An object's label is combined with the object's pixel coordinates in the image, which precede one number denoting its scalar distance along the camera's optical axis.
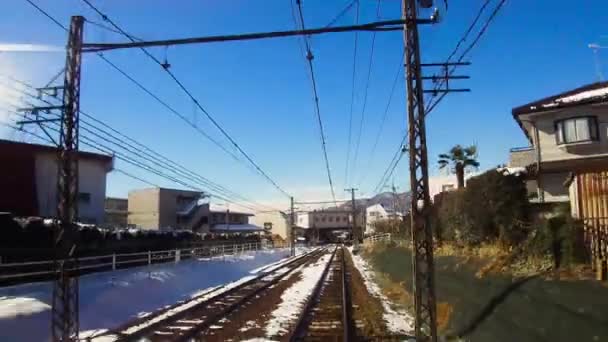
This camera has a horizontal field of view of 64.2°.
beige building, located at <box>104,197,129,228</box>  65.25
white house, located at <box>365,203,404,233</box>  112.29
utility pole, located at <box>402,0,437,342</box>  10.57
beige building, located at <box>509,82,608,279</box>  23.17
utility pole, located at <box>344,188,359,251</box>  72.88
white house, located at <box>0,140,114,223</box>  29.95
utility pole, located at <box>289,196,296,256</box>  62.81
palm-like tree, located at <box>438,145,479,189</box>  36.34
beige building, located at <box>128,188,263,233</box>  69.19
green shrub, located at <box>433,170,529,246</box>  14.21
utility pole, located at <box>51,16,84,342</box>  11.01
